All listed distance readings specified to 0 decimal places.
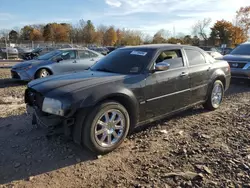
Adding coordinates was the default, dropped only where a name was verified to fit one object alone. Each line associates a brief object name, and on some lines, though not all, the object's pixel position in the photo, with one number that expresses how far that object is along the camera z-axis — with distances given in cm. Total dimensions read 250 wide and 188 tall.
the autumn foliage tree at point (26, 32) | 7612
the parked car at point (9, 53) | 2387
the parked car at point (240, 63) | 846
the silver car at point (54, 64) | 868
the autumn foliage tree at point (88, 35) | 6719
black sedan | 316
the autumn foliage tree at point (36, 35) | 7406
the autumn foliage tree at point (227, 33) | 5370
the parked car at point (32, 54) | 2095
